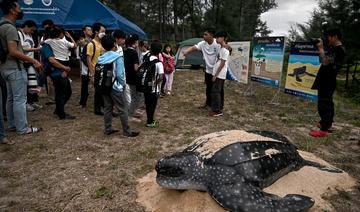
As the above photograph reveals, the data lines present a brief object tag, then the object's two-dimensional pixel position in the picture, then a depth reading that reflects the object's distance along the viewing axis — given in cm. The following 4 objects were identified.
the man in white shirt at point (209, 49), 615
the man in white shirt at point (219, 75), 580
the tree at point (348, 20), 1033
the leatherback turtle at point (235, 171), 258
